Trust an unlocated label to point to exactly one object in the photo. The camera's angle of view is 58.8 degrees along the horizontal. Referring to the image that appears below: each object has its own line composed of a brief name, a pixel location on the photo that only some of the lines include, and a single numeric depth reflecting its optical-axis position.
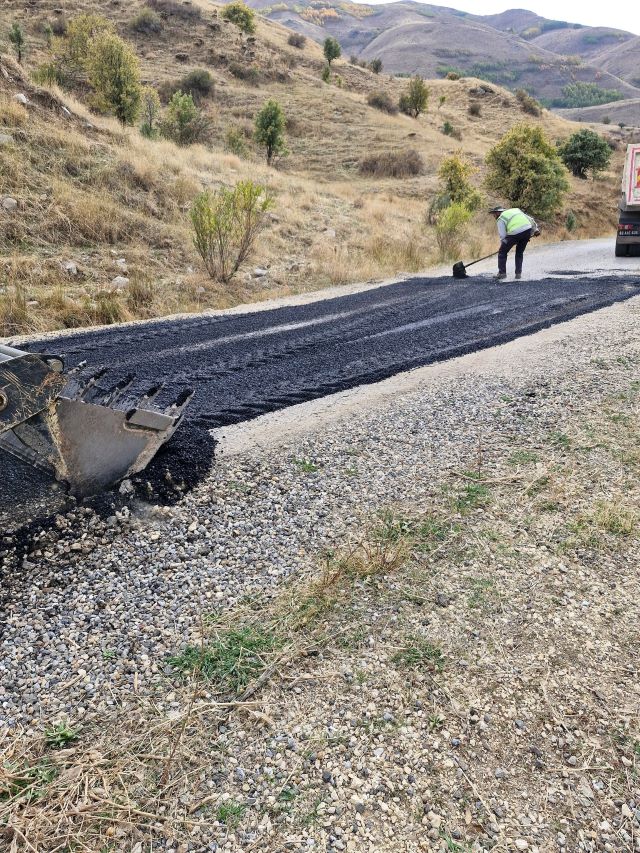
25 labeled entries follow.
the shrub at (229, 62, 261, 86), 40.06
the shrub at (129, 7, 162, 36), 41.56
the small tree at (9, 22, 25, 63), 30.88
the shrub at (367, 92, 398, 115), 42.56
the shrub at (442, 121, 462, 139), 40.75
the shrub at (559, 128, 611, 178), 33.56
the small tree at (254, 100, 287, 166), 28.19
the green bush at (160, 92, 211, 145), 26.06
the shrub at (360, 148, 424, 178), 29.06
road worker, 11.54
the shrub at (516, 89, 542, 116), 52.81
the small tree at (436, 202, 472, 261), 14.73
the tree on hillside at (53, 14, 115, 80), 31.28
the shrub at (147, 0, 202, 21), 44.22
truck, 14.66
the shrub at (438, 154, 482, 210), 23.80
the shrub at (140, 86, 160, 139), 24.86
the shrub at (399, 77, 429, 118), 43.72
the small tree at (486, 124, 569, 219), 22.56
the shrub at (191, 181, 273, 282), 10.58
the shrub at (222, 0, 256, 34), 45.09
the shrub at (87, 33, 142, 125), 25.34
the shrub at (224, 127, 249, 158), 26.72
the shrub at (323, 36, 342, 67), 50.72
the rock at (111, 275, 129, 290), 9.65
